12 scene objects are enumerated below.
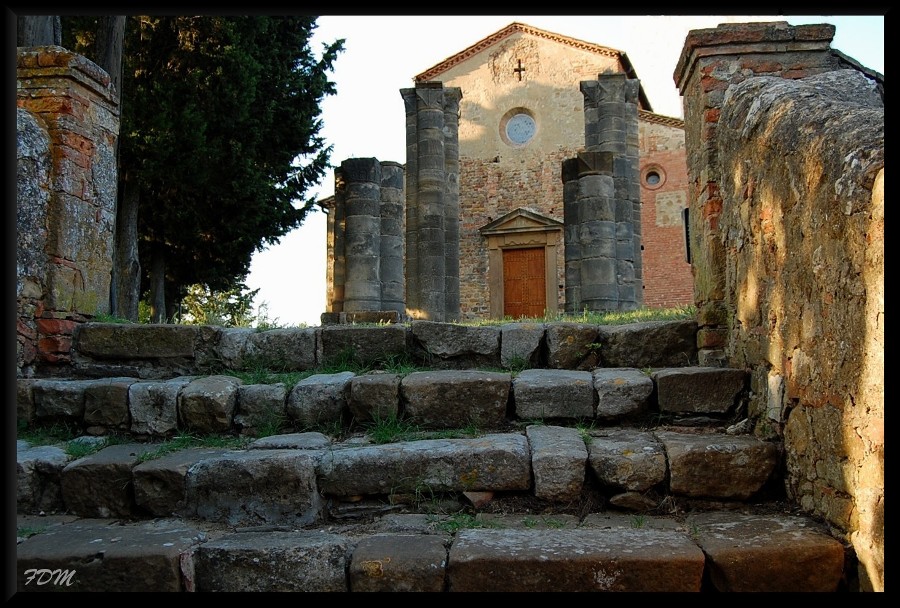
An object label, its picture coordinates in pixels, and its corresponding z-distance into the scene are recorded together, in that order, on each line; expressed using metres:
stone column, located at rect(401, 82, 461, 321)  13.95
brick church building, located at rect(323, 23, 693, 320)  22.84
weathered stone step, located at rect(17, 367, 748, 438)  4.21
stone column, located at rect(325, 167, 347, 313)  13.70
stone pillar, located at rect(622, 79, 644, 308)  15.91
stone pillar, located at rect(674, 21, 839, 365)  4.69
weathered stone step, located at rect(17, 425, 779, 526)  3.47
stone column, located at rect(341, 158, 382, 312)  13.15
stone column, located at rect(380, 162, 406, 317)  14.16
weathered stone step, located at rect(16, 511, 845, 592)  2.75
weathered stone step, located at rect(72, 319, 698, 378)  4.91
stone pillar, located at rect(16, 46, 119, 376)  5.06
